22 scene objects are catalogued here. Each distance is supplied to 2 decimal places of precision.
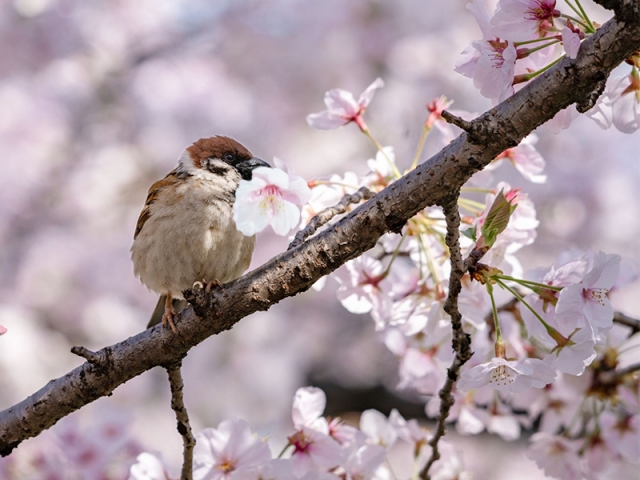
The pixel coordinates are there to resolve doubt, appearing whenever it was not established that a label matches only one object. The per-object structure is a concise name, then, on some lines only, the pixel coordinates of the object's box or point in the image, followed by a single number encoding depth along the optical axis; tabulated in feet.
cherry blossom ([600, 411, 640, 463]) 10.89
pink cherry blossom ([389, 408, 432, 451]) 10.82
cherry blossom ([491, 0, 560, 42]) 10.21
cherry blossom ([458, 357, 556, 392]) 10.26
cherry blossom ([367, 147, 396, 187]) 10.63
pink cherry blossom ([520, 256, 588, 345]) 10.33
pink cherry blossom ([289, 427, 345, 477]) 10.54
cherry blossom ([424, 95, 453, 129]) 10.66
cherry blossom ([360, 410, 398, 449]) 10.76
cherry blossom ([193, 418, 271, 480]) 10.50
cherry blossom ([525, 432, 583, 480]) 10.88
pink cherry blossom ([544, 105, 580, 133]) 10.34
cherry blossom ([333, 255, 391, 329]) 10.66
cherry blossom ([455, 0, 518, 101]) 10.26
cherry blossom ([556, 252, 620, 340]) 10.26
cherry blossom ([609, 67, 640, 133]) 10.37
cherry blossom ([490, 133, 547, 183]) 10.62
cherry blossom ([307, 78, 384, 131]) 10.65
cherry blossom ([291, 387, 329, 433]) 10.58
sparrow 10.87
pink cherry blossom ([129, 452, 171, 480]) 10.51
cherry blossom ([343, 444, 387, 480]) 10.60
